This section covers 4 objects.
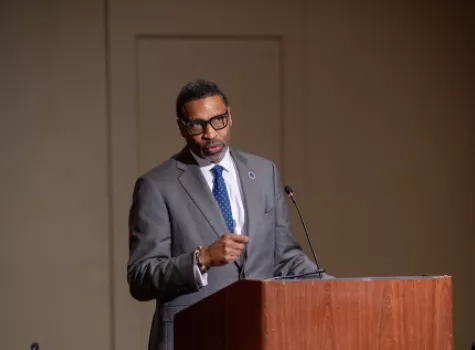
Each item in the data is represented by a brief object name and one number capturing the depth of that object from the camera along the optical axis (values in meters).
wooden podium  5.08
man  6.49
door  10.79
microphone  6.02
